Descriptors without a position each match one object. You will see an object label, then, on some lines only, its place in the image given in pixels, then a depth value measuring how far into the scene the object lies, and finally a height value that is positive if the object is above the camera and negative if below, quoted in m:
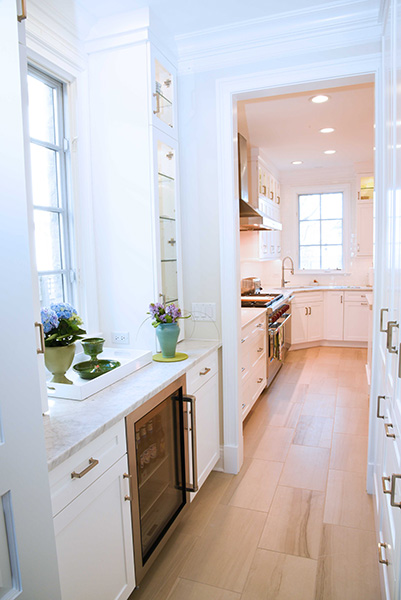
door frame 2.36 +0.63
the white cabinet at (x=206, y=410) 2.41 -0.87
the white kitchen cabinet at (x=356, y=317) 6.25 -0.77
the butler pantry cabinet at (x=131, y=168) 2.38 +0.60
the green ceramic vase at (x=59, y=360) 1.86 -0.39
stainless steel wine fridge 1.73 -0.92
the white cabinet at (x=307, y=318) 6.21 -0.77
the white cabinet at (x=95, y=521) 1.30 -0.85
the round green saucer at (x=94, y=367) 1.95 -0.47
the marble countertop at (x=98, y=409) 1.35 -0.53
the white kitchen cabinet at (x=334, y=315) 6.39 -0.75
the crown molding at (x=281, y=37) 2.27 +1.32
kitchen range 4.43 -0.57
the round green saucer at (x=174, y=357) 2.32 -0.49
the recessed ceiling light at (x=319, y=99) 3.54 +1.42
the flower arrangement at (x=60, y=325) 1.81 -0.23
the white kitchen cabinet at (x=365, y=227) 6.42 +0.58
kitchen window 6.86 +0.58
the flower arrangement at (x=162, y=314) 2.30 -0.24
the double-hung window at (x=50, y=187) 2.22 +0.47
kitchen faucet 6.95 -0.03
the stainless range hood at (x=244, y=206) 3.96 +0.59
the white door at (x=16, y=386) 0.95 -0.26
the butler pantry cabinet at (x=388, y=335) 1.29 -0.28
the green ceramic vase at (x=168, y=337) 2.31 -0.37
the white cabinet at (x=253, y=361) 3.44 -0.84
